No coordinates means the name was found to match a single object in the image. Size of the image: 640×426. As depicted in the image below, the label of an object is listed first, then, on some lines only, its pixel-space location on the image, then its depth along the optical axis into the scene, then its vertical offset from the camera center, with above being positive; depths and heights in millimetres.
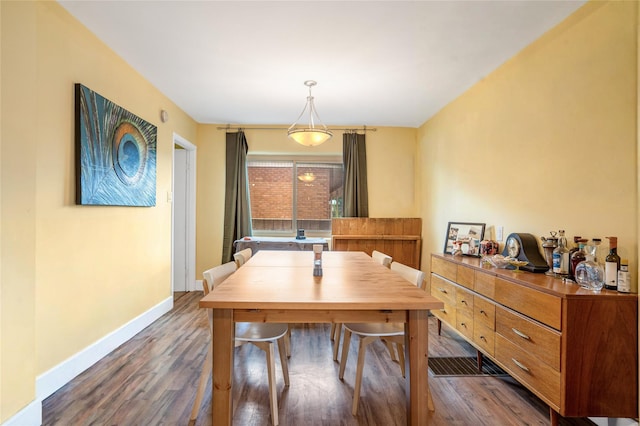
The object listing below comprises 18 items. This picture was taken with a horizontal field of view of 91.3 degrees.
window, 5102 +315
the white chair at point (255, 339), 1804 -750
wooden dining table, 1450 -489
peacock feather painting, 2301 +486
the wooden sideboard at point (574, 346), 1580 -703
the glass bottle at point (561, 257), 2010 -281
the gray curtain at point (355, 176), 4820 +566
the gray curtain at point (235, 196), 4758 +240
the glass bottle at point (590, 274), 1693 -329
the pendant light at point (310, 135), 3016 +754
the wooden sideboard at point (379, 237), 4699 -364
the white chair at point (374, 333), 1899 -754
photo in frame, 3059 -244
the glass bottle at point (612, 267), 1651 -278
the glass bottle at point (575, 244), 1865 -192
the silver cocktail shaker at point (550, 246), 2127 -222
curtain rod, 4914 +1319
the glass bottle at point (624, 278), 1601 -328
